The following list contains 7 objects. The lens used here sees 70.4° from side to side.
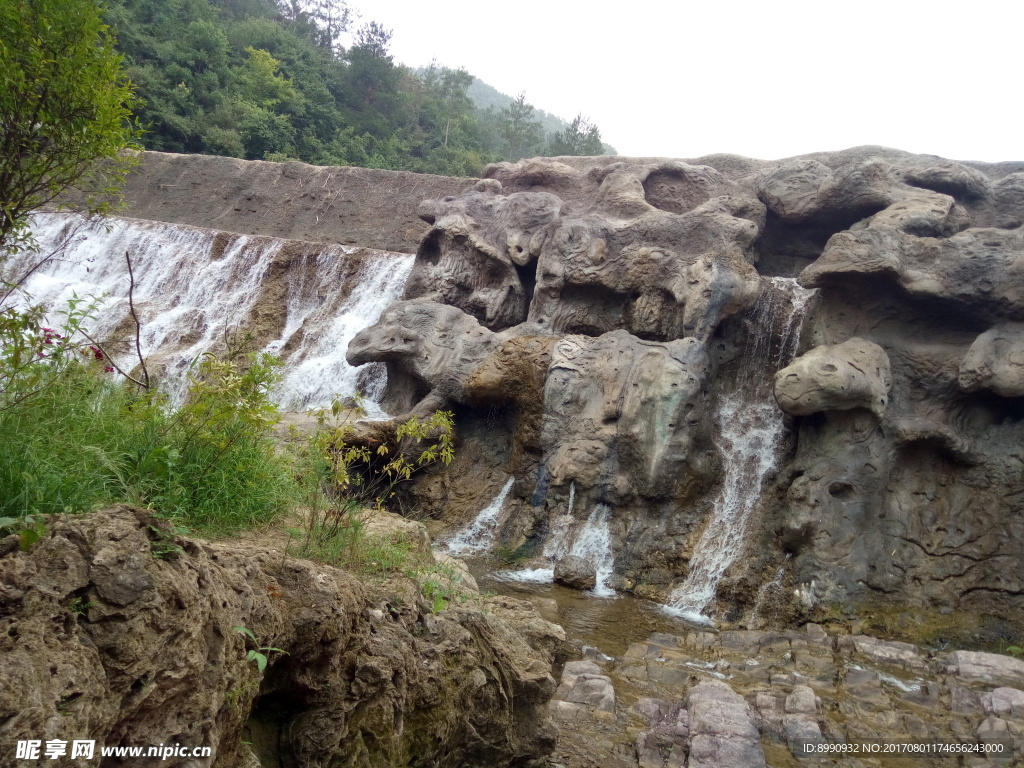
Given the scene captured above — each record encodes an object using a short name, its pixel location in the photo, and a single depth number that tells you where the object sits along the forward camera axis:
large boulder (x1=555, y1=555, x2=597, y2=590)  9.41
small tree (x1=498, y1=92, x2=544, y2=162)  39.84
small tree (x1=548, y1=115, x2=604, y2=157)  35.06
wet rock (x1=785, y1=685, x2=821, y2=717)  5.77
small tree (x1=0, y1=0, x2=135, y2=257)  4.16
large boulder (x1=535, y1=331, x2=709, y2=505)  10.20
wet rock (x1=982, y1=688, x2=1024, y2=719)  6.01
